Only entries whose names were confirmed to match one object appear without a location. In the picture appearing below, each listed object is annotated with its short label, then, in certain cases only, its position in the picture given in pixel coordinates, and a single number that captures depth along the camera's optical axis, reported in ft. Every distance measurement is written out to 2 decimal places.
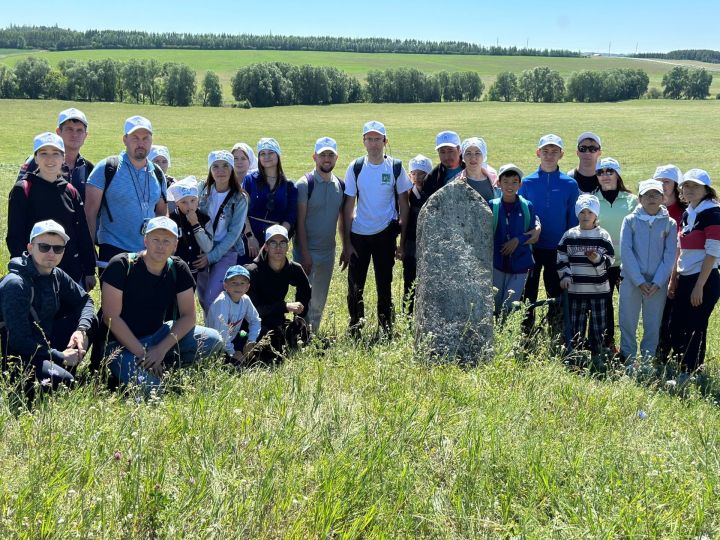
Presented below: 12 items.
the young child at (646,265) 22.58
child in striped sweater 23.06
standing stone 19.76
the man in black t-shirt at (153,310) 18.57
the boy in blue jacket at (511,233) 23.61
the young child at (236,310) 21.18
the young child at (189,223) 22.48
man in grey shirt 25.57
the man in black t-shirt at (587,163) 25.50
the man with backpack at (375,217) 25.39
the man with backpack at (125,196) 21.22
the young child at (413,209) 26.37
